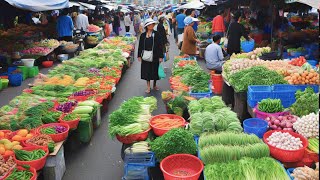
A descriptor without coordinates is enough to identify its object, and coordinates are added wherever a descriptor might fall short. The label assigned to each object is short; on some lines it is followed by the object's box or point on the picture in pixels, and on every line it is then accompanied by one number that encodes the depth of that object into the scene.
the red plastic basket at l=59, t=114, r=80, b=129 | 5.07
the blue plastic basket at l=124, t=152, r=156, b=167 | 4.08
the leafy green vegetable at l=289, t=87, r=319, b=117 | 4.76
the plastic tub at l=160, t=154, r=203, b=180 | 3.75
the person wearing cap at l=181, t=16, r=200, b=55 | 10.04
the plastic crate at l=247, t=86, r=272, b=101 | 5.33
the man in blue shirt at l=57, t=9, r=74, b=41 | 14.05
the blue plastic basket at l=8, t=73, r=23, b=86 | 9.51
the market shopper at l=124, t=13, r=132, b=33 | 23.51
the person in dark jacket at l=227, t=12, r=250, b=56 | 9.26
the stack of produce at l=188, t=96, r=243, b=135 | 4.48
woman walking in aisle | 7.87
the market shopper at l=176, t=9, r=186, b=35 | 15.05
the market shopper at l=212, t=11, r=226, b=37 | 13.84
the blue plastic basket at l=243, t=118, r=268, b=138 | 4.43
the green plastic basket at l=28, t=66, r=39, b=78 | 10.67
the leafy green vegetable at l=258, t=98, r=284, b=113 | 4.93
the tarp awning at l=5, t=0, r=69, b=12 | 10.07
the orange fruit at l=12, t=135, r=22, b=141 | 4.55
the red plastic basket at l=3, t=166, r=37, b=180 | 3.67
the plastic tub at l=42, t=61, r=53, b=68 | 12.41
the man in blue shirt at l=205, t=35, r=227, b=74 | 8.07
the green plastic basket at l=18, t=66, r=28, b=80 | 10.33
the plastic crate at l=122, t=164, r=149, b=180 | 4.08
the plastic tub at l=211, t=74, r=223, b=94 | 8.00
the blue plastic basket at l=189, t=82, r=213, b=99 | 6.59
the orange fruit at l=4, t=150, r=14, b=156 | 4.11
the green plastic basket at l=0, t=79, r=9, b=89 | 9.16
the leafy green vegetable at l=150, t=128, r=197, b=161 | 3.98
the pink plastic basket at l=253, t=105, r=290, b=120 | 4.85
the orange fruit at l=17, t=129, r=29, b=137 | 4.70
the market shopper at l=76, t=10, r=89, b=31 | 16.66
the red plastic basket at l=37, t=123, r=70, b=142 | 4.60
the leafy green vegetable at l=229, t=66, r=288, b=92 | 5.68
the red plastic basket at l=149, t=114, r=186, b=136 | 4.65
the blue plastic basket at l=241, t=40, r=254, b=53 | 10.17
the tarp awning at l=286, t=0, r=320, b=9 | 5.08
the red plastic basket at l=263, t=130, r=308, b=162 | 3.73
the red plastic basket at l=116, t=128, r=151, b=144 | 4.51
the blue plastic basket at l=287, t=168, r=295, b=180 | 3.52
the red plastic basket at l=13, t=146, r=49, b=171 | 3.94
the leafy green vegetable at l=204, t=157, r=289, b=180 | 3.36
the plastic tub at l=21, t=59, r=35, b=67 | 10.75
